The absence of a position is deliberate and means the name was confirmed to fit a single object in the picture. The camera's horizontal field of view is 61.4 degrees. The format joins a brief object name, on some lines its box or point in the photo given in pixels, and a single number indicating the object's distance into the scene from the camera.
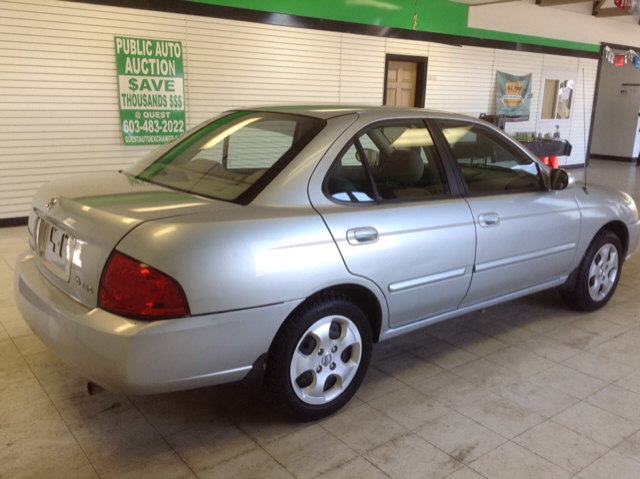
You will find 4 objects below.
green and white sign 6.97
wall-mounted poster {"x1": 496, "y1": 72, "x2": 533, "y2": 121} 11.70
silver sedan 2.00
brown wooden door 9.94
